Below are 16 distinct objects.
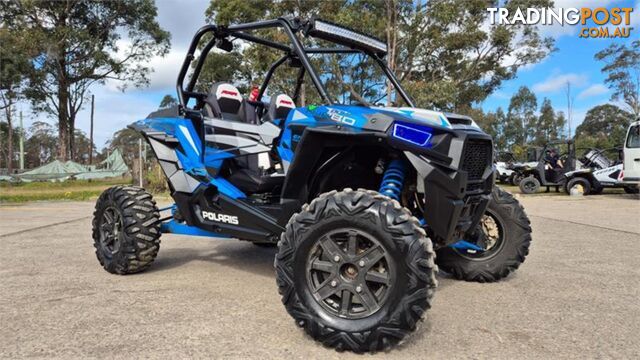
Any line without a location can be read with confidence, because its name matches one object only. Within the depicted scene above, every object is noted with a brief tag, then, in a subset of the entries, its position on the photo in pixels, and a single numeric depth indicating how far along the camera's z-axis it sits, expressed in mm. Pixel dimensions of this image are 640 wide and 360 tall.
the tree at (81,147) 80938
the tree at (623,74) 46125
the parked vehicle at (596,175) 17891
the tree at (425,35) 22047
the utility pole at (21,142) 45391
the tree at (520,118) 80125
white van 15859
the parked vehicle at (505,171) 28188
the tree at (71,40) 29172
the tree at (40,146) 81562
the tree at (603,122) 60438
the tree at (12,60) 28500
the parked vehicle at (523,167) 22562
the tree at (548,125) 76438
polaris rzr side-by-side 2785
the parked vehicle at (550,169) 20469
